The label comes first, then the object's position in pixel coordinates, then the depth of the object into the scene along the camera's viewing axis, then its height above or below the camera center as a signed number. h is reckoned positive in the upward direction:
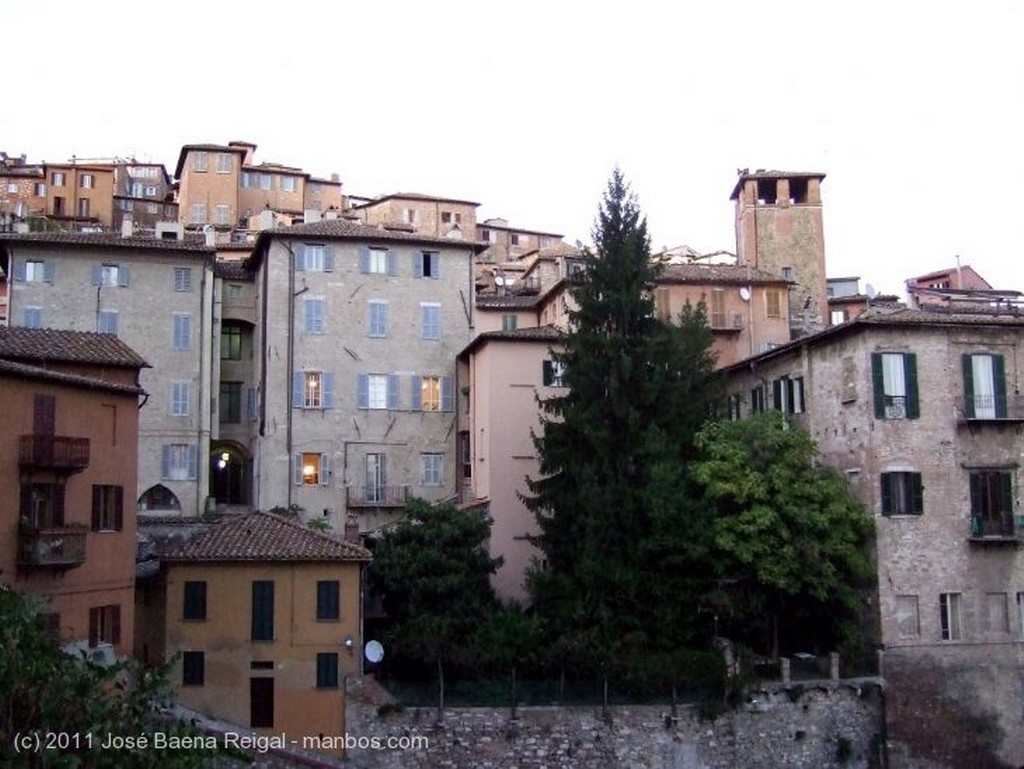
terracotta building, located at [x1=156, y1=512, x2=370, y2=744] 33.62 -3.97
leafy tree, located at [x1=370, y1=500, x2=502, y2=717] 35.88 -2.65
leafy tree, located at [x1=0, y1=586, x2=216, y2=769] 12.24 -2.31
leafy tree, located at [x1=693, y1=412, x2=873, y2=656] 33.78 -1.36
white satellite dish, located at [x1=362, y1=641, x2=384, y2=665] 34.16 -4.65
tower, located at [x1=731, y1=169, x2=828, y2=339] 54.59 +11.55
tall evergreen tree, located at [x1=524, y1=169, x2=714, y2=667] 34.69 +1.43
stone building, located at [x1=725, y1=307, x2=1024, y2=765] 34.47 -0.64
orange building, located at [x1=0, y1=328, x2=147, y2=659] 28.14 +0.46
